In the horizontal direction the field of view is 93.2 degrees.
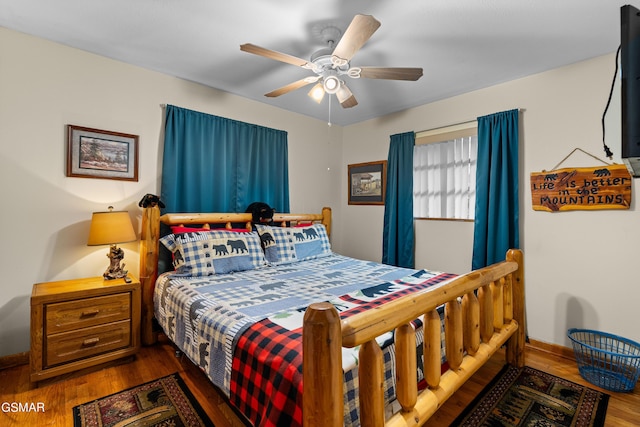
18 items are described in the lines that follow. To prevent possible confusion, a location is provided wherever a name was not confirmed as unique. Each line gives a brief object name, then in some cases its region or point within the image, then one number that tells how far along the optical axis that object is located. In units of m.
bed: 1.00
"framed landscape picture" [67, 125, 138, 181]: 2.35
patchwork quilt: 1.15
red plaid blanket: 1.09
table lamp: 2.20
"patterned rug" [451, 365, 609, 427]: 1.69
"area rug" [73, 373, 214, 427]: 1.65
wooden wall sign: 2.23
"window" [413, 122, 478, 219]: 3.13
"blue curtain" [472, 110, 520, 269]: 2.74
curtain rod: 3.05
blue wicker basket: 1.98
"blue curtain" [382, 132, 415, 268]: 3.52
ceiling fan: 1.61
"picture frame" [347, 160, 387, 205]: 3.88
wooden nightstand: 1.93
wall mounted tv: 0.74
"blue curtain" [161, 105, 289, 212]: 2.80
